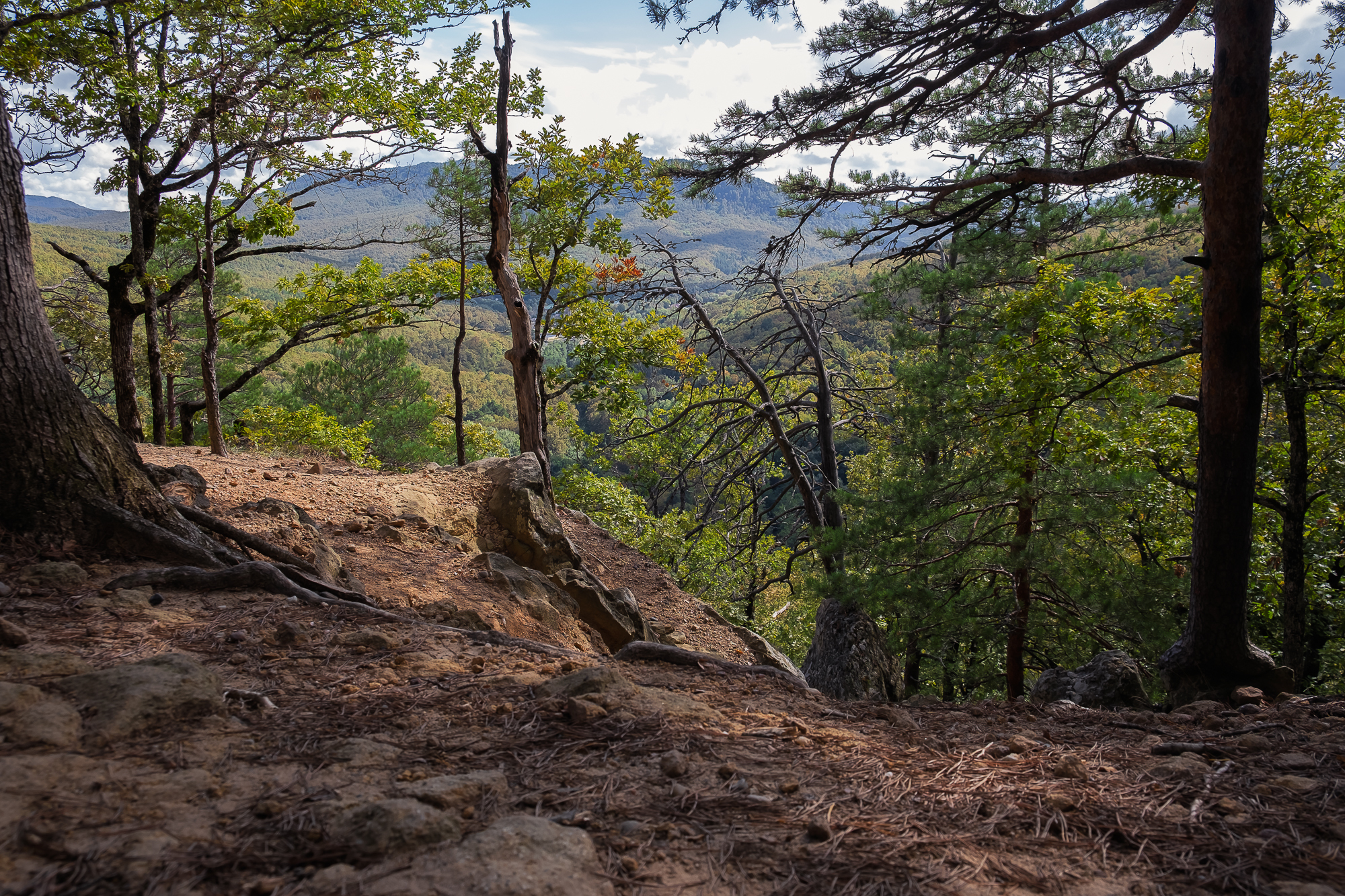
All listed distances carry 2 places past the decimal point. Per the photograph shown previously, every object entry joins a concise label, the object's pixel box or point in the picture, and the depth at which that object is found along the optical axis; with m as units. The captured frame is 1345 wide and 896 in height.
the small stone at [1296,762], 2.21
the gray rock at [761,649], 7.93
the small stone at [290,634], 2.80
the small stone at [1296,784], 2.03
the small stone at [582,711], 2.27
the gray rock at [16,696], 1.80
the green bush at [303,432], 16.62
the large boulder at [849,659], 8.28
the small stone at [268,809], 1.58
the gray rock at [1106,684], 4.45
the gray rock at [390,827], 1.48
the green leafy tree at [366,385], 29.78
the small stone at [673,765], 1.99
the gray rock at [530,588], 5.48
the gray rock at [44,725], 1.72
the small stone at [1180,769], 2.16
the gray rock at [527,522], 6.81
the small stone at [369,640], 2.88
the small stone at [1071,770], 2.12
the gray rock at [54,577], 2.82
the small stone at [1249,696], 3.68
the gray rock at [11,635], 2.29
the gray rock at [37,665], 2.09
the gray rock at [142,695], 1.88
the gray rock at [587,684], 2.48
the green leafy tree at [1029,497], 6.66
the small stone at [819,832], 1.69
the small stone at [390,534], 5.62
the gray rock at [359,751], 1.90
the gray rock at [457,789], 1.67
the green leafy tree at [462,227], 14.43
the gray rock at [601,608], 6.29
